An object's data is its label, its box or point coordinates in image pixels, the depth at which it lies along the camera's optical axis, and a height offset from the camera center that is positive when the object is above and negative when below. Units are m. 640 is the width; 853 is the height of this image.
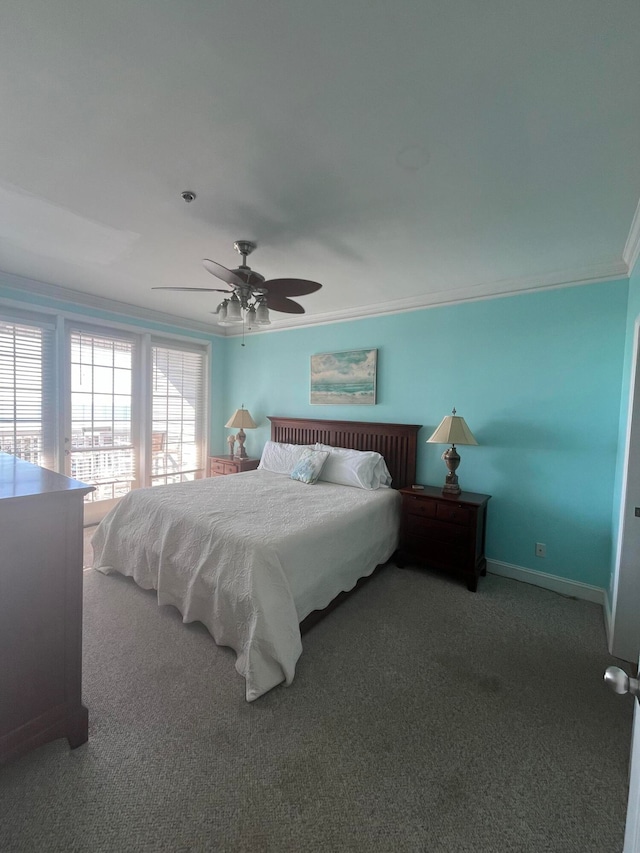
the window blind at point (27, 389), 3.49 +0.11
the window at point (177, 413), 4.75 -0.11
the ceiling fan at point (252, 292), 2.27 +0.80
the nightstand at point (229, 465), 4.66 -0.76
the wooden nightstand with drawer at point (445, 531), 2.92 -0.99
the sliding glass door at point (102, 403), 3.60 +0.00
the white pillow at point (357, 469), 3.50 -0.57
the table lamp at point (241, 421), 4.77 -0.17
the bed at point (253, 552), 1.93 -0.95
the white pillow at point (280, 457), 4.05 -0.55
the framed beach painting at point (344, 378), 3.99 +0.39
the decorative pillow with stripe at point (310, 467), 3.62 -0.58
